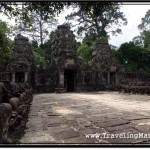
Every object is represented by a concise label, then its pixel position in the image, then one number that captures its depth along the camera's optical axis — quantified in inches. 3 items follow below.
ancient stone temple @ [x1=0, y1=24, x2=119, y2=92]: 516.9
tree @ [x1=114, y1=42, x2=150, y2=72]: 719.5
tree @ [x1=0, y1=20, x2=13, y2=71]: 389.0
